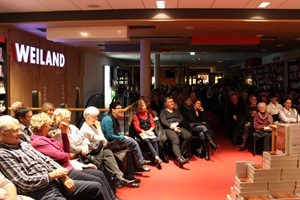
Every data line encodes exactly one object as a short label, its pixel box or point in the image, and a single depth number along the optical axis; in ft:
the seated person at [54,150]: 11.17
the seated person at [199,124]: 21.62
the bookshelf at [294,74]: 41.18
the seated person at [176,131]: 20.24
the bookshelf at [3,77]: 22.21
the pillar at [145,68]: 30.86
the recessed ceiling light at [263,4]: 18.85
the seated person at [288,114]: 23.06
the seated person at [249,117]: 23.81
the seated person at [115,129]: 16.74
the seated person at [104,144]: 14.79
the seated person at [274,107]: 24.88
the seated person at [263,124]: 22.03
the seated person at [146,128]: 19.47
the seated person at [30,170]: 9.27
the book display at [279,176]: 11.55
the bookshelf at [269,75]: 46.08
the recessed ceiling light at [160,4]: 18.65
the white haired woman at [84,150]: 13.32
